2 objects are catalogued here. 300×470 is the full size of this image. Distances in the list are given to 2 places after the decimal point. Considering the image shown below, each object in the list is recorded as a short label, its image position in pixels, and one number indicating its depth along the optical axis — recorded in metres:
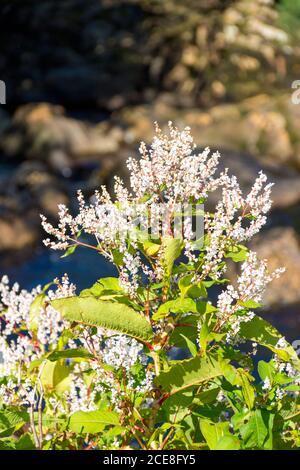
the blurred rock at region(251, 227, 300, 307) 11.54
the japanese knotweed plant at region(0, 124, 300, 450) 2.34
